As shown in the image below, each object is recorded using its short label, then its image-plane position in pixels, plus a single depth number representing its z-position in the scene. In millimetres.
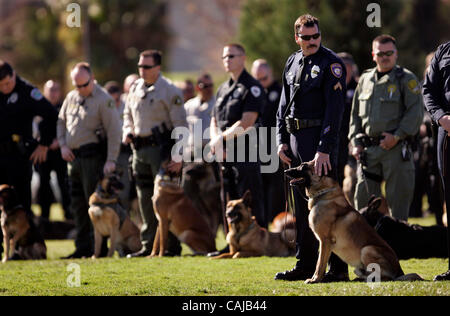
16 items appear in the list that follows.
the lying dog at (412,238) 16187
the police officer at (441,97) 12834
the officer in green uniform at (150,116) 18359
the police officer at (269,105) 22125
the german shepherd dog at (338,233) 12570
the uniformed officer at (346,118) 18531
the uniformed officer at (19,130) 19062
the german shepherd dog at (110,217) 18812
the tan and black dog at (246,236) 17594
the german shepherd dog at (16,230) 19016
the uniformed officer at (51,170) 26156
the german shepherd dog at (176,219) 18344
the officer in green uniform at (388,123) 16328
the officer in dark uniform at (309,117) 12586
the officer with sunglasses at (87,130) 18844
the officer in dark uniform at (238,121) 17453
